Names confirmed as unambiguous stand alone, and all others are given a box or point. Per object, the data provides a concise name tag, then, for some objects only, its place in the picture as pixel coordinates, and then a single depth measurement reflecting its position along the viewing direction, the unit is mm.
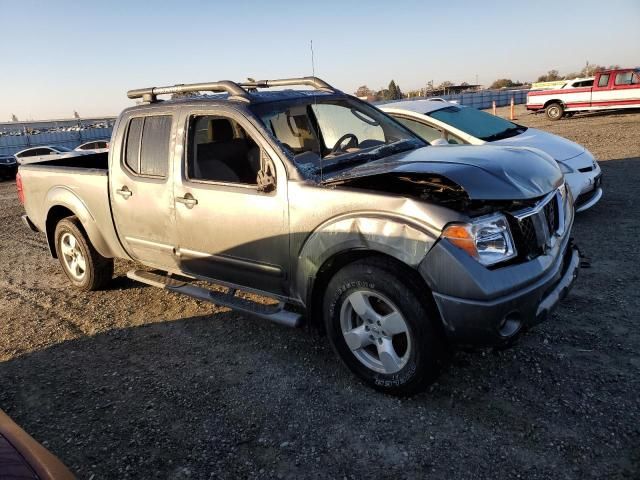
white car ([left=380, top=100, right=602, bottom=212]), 6109
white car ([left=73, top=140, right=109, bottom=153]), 22188
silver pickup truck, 2671
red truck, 19594
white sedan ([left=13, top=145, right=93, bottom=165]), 19916
